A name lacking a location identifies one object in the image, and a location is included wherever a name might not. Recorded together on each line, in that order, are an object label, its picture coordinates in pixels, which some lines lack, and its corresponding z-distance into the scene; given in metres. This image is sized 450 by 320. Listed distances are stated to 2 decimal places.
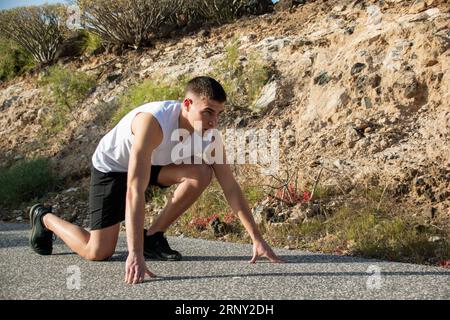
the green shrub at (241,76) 9.39
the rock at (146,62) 11.92
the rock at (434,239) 5.52
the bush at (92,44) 13.44
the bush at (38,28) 13.77
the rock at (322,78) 8.57
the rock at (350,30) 9.21
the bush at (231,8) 12.22
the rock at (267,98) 8.96
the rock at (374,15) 9.10
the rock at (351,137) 7.41
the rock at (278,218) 6.47
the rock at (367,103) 7.87
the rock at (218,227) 6.57
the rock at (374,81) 7.99
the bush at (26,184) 9.48
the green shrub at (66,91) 12.02
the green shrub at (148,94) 9.98
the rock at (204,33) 11.95
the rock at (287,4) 11.49
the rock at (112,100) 11.38
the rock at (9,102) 13.27
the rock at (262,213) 6.52
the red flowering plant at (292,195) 6.66
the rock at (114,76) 12.12
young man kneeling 4.30
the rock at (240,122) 8.80
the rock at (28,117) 12.54
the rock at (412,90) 7.64
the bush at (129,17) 12.42
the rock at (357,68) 8.30
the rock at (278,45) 9.96
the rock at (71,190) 9.22
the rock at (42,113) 12.32
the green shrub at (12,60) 14.39
